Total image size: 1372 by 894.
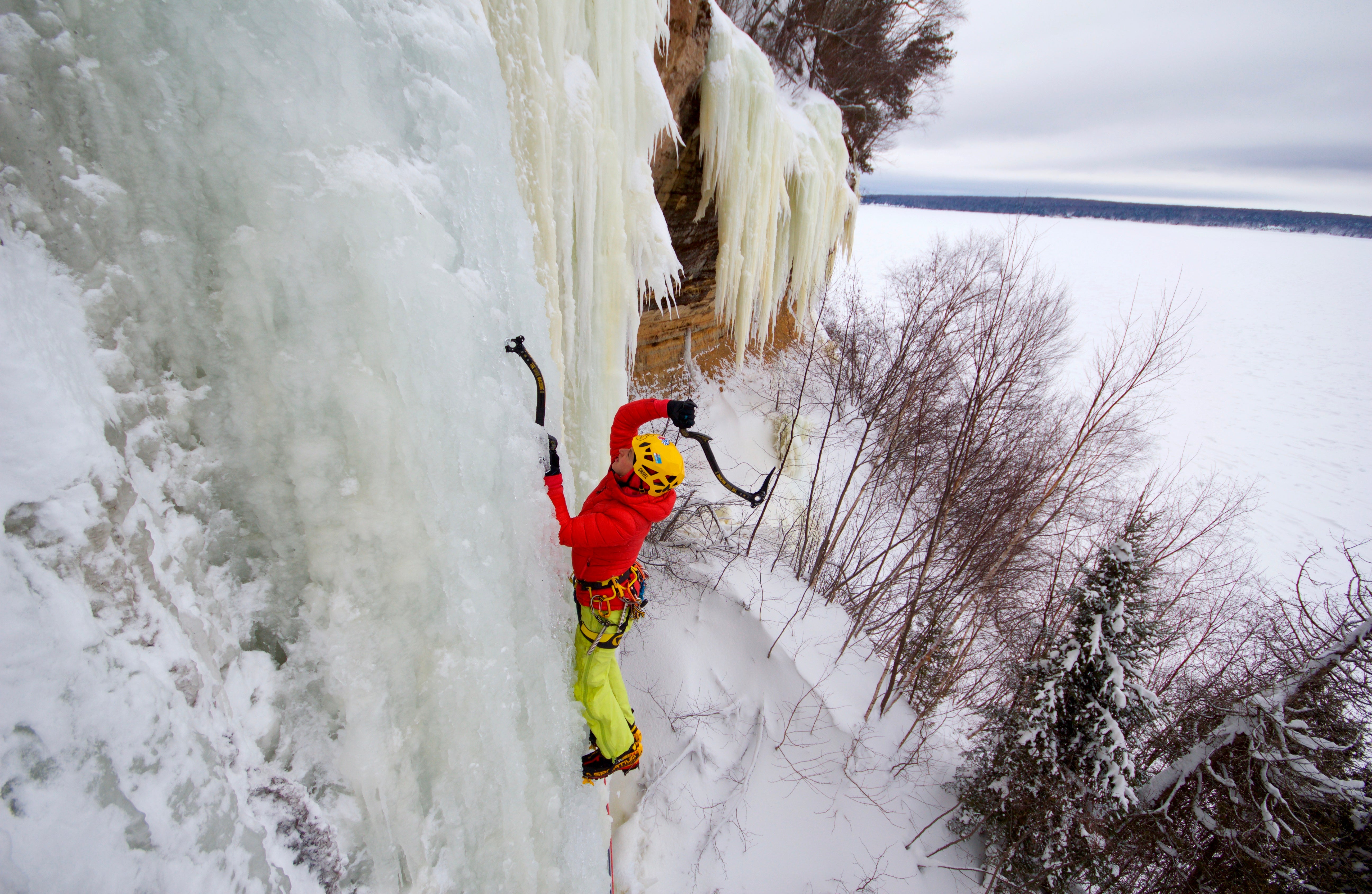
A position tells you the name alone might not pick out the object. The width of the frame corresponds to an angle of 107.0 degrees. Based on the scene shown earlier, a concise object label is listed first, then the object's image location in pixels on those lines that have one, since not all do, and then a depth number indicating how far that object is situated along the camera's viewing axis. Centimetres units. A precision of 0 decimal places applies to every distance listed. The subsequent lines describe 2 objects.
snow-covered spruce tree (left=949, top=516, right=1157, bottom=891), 484
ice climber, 210
